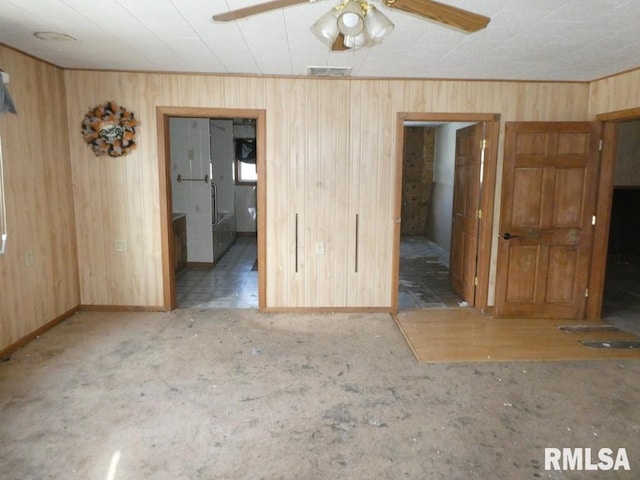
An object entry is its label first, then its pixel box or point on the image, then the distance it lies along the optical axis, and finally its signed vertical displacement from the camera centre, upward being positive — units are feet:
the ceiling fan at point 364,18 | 6.00 +2.28
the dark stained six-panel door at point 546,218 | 14.03 -1.26
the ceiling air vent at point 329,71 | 13.21 +3.18
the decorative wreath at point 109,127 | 14.07 +1.49
